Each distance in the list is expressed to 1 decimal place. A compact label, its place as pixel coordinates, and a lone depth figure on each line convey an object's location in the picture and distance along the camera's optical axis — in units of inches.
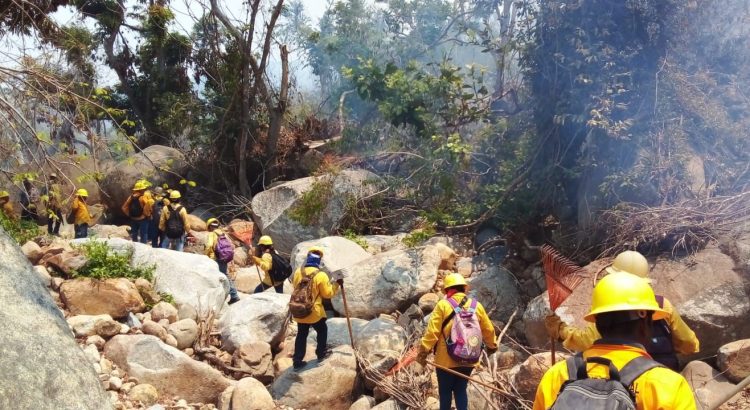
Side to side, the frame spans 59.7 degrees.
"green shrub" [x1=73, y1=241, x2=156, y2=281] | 308.8
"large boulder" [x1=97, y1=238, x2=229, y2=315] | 325.1
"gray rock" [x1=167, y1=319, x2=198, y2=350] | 292.2
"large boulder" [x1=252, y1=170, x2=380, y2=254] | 495.2
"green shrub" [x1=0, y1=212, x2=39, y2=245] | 367.9
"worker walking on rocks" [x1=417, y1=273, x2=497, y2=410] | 205.3
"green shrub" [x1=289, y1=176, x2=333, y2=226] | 494.3
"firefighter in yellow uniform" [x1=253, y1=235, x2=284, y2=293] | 347.3
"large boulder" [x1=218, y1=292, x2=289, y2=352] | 299.0
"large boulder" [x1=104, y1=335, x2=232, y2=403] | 252.7
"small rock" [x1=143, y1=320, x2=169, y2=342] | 286.2
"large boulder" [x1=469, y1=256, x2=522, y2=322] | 330.6
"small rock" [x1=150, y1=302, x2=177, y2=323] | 302.2
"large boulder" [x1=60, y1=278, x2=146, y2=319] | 290.8
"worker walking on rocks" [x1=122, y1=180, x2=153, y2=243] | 444.1
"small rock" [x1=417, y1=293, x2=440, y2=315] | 340.2
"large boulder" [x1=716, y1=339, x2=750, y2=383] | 221.3
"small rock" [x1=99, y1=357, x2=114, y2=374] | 250.3
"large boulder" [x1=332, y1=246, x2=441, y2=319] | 349.4
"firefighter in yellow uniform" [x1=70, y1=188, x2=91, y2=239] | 433.7
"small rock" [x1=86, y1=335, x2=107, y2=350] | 265.0
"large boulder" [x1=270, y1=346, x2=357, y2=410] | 257.6
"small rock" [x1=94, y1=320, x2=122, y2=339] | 273.3
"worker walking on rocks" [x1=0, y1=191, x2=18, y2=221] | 410.6
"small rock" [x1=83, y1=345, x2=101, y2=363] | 252.4
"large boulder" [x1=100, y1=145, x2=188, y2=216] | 621.3
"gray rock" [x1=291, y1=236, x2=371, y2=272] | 383.9
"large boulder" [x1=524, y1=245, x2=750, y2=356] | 246.4
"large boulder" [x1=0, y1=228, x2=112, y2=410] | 158.2
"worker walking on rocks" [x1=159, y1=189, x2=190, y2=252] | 427.8
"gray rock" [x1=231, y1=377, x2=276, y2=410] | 241.6
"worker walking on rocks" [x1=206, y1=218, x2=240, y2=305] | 382.0
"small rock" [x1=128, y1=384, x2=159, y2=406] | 238.8
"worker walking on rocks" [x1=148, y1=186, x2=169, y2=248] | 438.6
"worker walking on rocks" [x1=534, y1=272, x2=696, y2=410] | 80.3
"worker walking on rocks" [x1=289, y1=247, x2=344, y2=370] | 256.5
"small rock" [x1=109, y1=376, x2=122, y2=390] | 241.1
